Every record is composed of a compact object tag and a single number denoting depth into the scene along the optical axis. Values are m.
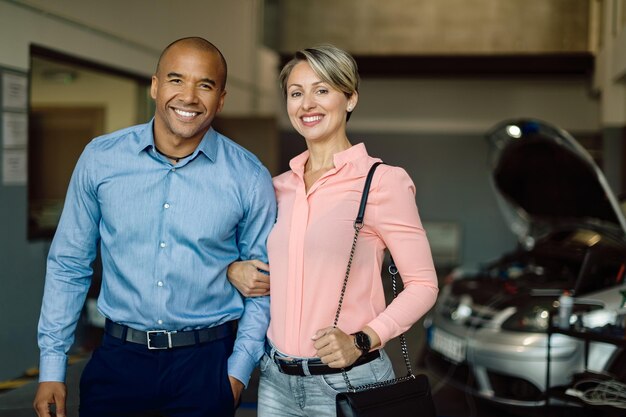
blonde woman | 1.62
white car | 3.77
